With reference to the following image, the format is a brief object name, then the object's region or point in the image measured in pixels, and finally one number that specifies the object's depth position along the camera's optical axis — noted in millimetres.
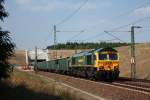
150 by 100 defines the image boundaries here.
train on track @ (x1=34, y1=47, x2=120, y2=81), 26444
